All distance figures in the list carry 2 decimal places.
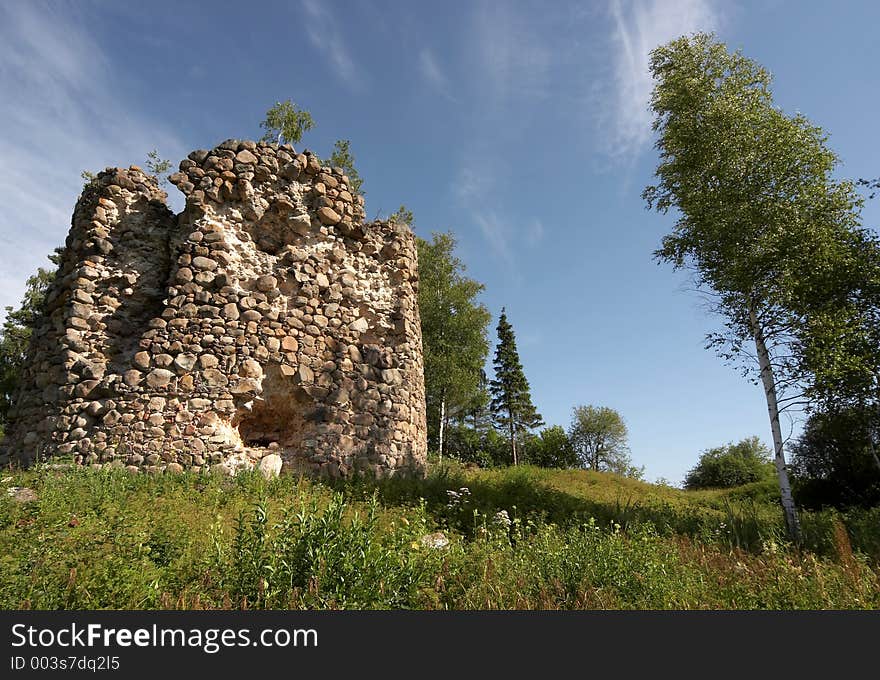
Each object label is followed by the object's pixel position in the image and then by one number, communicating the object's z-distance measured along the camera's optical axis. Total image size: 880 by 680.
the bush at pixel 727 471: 34.56
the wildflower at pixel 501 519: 6.19
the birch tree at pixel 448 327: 22.45
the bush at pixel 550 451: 37.62
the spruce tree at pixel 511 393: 37.62
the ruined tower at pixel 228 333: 7.58
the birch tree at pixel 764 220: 10.27
